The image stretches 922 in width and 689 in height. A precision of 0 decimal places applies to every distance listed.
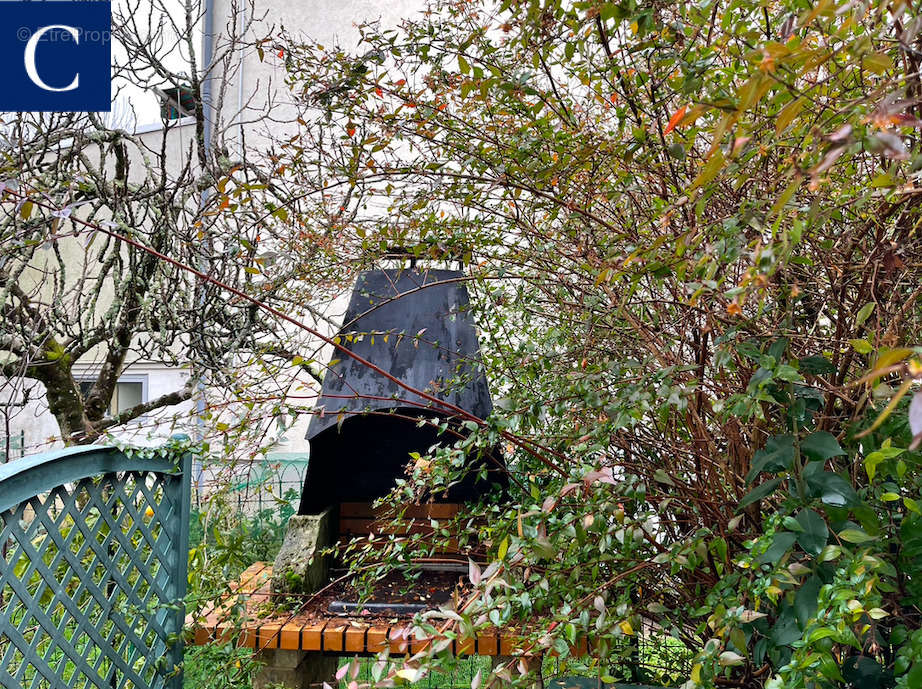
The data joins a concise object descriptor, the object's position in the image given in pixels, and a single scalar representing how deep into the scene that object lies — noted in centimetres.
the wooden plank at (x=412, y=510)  384
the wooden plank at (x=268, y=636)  285
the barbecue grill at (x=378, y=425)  328
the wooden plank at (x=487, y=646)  277
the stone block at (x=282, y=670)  292
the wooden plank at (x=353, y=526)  380
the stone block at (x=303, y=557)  311
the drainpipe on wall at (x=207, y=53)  617
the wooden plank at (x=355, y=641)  282
